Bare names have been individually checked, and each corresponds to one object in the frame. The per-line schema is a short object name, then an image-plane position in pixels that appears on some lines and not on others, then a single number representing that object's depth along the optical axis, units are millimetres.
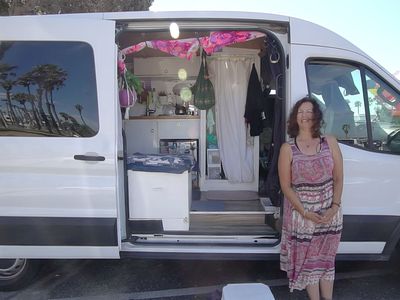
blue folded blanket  3621
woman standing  2939
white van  3129
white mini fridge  3611
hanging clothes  5637
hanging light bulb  3215
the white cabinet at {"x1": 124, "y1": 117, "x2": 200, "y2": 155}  6246
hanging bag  5922
